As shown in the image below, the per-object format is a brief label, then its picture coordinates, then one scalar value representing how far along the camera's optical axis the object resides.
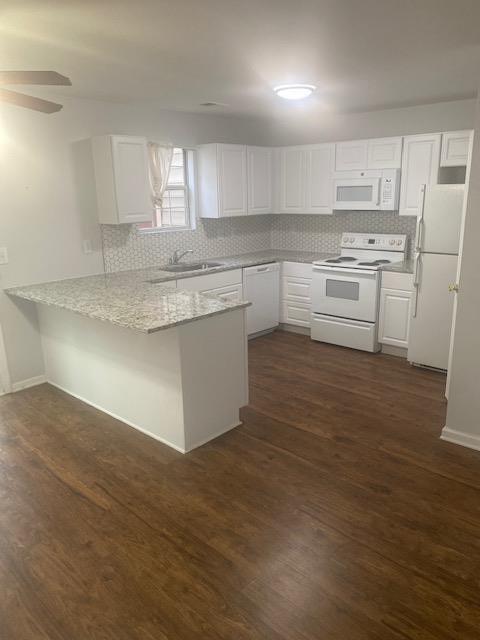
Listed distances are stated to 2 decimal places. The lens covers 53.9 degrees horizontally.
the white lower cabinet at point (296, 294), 5.38
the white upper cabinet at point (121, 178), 4.07
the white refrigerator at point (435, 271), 3.96
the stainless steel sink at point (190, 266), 4.96
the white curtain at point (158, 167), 4.74
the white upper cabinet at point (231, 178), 5.12
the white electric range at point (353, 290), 4.74
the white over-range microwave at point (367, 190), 4.72
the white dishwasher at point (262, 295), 5.23
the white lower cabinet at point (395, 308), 4.55
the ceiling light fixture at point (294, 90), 3.61
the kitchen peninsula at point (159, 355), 2.94
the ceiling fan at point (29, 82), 2.00
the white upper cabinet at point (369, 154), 4.68
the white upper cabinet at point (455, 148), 4.22
